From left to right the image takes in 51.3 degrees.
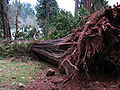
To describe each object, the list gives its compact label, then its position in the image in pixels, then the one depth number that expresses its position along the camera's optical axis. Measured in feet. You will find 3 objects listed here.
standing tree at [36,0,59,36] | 46.99
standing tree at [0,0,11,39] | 33.04
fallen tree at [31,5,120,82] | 7.56
